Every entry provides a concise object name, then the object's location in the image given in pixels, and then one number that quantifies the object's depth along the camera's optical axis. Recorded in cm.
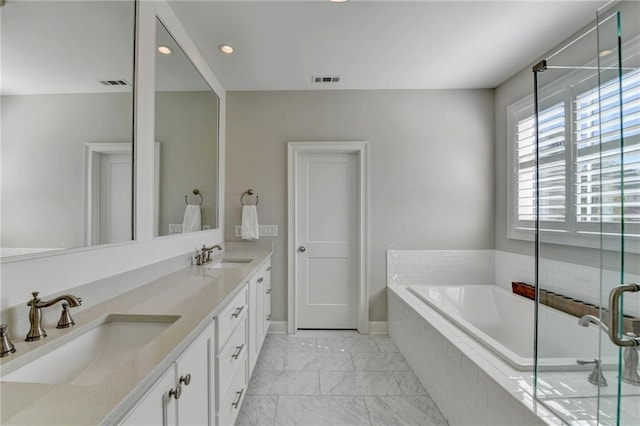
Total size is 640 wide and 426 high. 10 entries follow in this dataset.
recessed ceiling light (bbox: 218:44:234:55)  235
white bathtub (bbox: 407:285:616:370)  140
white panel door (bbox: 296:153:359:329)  323
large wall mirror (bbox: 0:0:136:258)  96
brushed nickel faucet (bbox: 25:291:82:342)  90
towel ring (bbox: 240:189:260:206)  313
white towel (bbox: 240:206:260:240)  303
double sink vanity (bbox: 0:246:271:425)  61
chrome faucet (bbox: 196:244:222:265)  228
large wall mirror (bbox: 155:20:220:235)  188
